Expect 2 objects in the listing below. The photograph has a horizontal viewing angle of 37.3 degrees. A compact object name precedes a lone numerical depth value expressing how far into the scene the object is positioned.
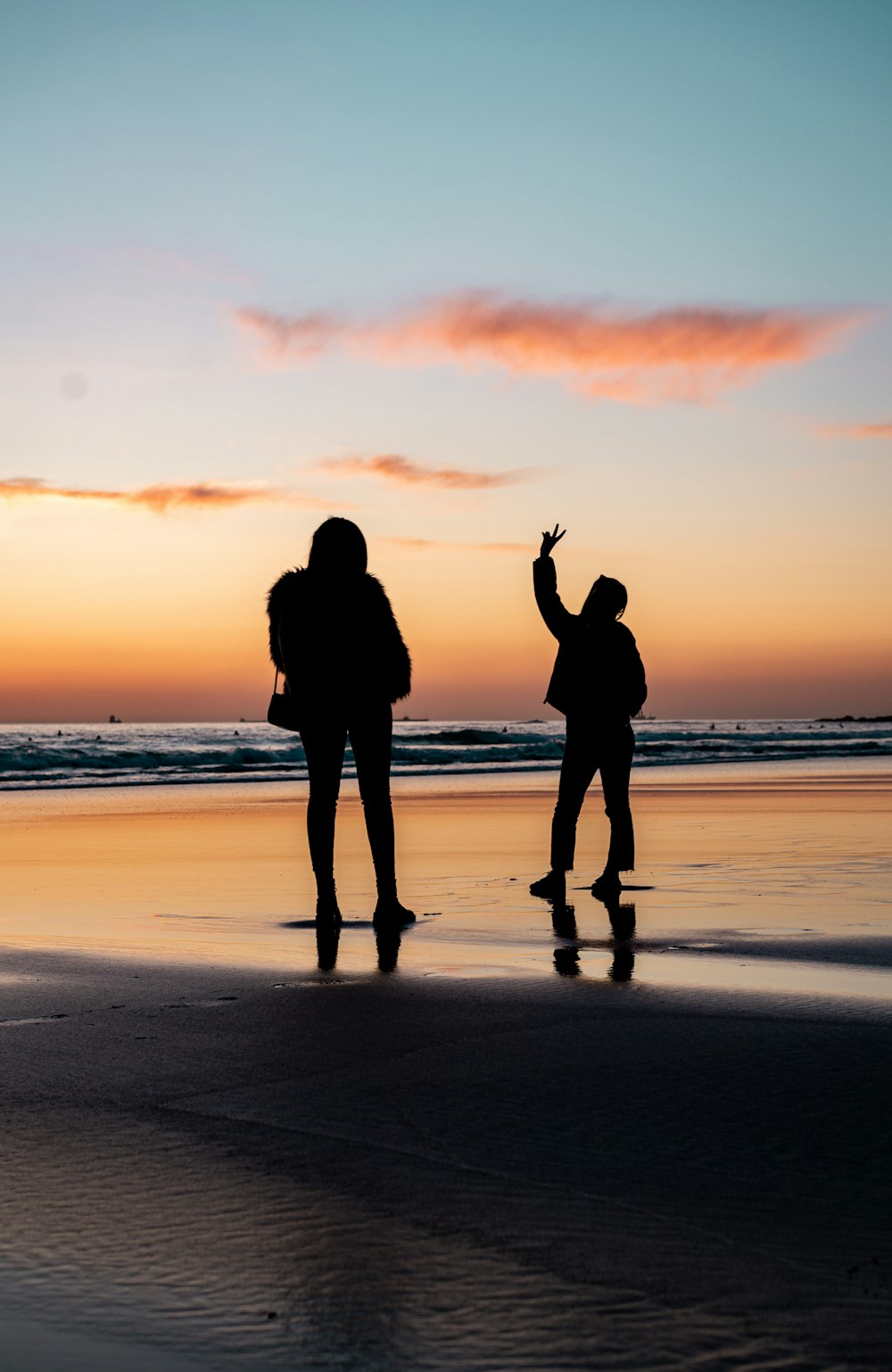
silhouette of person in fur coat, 6.49
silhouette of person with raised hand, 7.69
